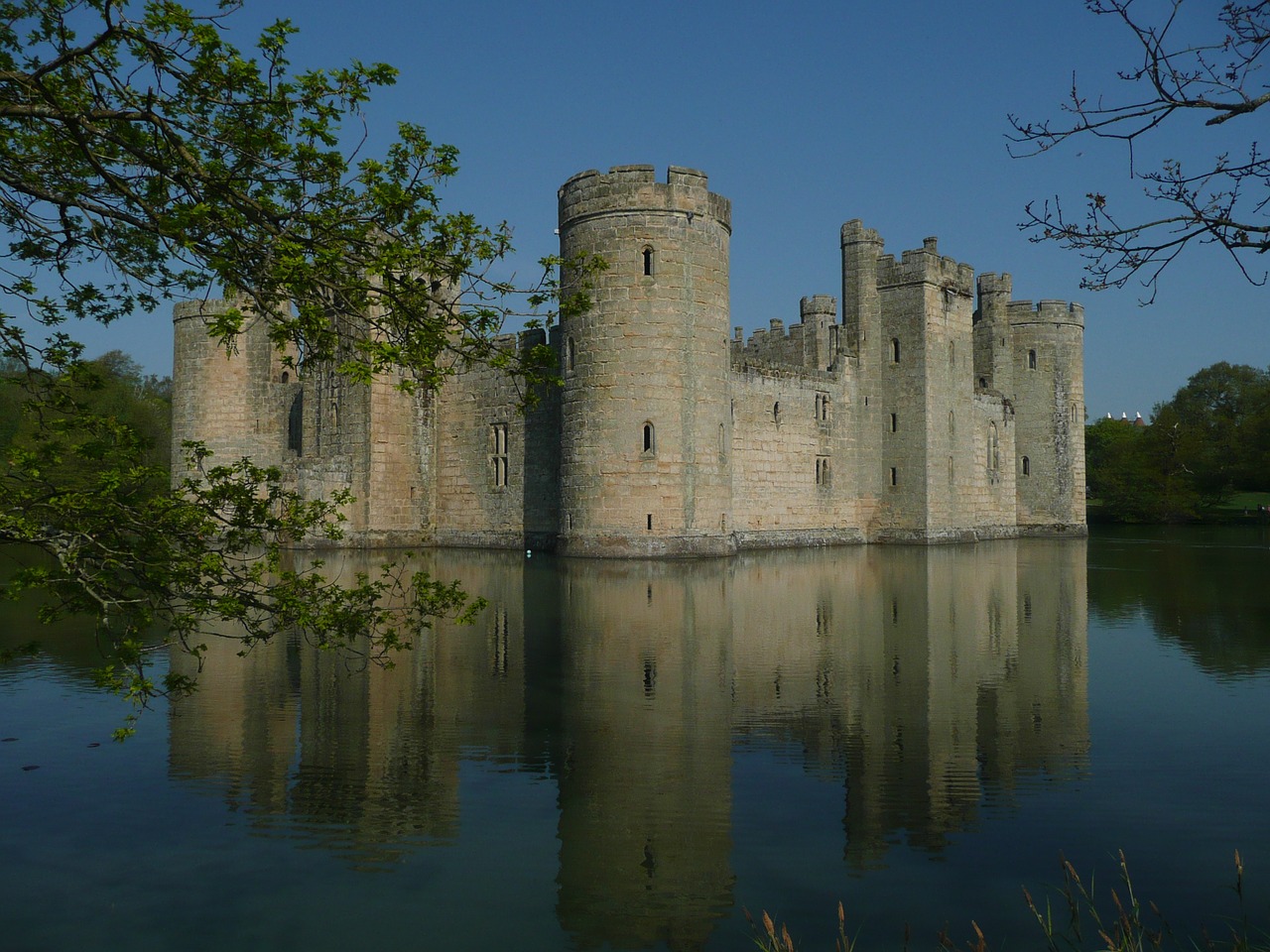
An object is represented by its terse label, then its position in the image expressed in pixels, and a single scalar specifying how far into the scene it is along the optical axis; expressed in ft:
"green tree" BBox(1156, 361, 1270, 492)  190.70
